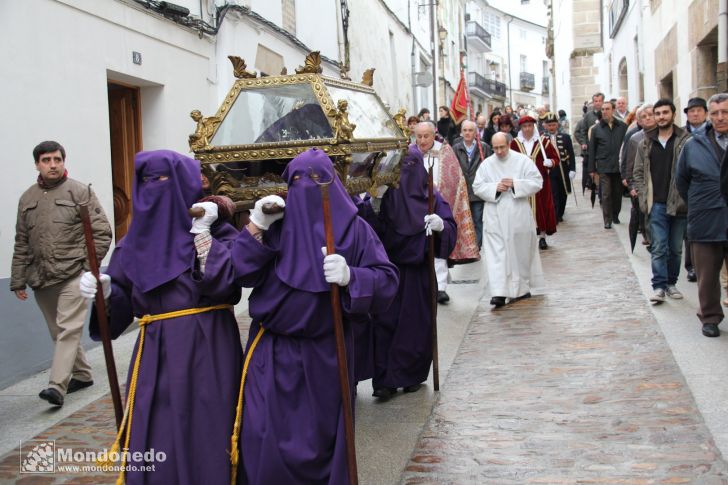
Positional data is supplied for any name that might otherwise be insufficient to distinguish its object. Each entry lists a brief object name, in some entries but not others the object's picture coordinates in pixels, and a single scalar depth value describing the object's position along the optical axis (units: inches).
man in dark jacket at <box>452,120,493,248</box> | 457.7
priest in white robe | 364.8
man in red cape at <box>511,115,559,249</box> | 493.4
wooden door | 387.5
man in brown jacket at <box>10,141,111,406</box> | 256.1
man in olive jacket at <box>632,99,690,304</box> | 327.6
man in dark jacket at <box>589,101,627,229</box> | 532.1
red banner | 643.5
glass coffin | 201.0
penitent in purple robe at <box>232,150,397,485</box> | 145.6
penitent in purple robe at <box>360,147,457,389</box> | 243.4
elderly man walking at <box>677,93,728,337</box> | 278.5
